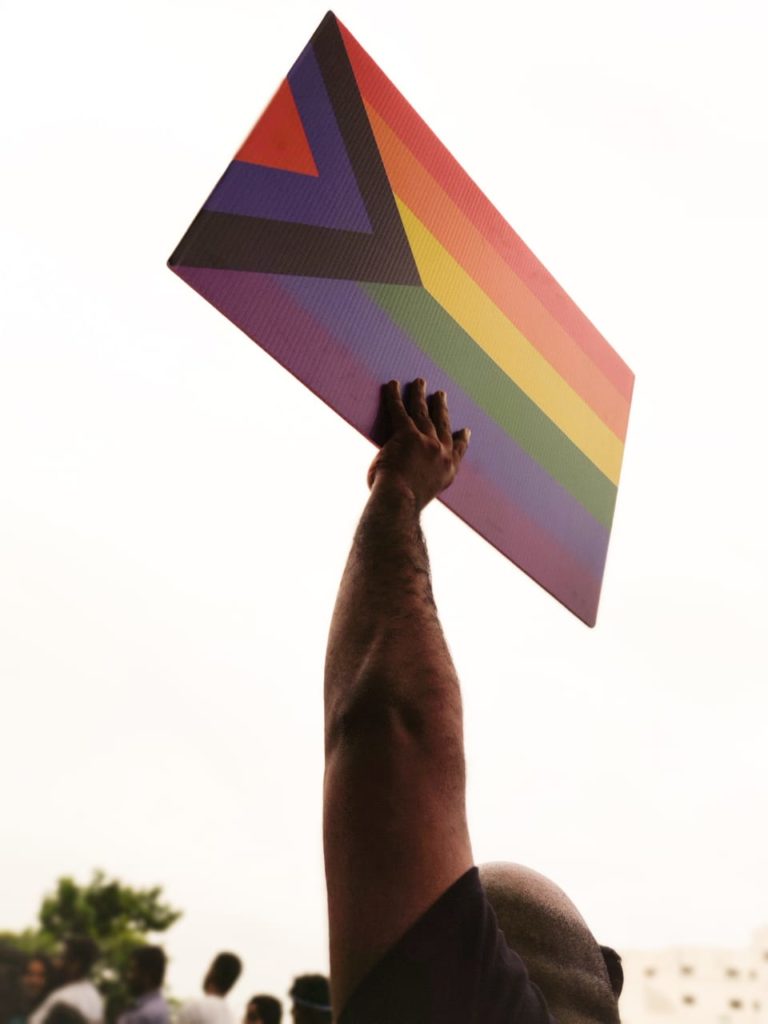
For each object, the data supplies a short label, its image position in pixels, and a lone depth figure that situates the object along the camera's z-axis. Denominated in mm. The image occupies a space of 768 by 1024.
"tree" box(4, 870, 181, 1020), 31141
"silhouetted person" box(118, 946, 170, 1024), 5258
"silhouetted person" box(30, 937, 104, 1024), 5141
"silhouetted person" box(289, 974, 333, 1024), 4391
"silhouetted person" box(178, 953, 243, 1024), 5098
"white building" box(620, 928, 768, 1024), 47500
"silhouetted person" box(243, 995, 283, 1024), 5062
